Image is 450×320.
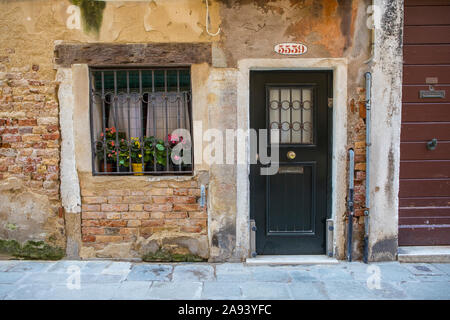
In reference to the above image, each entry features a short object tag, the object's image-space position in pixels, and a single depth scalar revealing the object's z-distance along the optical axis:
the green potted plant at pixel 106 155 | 3.90
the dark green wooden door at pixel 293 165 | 3.87
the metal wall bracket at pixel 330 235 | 3.93
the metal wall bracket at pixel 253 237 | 3.93
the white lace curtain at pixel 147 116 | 3.93
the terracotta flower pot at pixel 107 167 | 3.99
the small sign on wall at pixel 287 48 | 3.74
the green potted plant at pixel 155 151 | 3.91
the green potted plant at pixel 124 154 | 3.92
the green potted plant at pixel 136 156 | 3.92
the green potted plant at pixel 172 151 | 3.93
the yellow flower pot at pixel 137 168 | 3.94
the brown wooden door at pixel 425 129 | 3.88
